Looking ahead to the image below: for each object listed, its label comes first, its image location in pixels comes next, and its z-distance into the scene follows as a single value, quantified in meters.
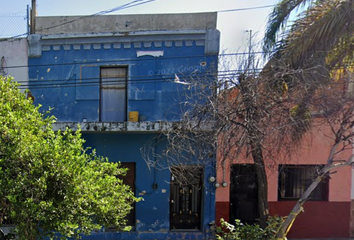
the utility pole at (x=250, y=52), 5.13
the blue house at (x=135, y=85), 7.61
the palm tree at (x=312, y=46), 4.76
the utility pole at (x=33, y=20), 8.02
